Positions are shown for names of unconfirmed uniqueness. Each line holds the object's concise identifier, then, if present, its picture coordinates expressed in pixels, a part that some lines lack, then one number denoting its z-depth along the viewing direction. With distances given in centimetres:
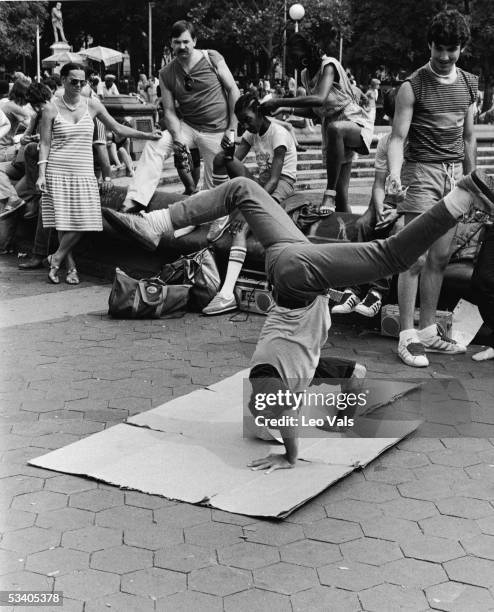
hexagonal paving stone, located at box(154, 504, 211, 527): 402
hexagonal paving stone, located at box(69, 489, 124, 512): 416
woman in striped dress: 824
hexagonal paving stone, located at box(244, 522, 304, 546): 387
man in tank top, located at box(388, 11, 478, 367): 627
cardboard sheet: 425
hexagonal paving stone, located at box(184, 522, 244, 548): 385
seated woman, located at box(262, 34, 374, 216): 751
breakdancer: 404
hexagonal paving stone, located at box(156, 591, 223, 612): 333
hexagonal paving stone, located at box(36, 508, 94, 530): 398
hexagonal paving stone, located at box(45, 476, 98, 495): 432
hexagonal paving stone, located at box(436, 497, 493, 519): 411
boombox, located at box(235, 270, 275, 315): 746
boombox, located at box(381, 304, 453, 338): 664
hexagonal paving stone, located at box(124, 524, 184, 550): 383
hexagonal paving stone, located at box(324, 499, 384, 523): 410
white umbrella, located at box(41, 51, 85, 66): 3289
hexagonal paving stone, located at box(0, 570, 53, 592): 346
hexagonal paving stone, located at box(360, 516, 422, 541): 391
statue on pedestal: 3605
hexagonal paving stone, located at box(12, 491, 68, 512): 414
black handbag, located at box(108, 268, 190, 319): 739
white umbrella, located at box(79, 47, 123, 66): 3738
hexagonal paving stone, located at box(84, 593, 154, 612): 332
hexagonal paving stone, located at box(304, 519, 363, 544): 390
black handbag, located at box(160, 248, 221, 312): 765
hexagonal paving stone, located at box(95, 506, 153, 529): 399
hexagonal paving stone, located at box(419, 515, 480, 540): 391
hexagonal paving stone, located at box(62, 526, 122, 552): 379
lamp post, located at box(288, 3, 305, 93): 1939
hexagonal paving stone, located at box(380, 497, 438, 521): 410
